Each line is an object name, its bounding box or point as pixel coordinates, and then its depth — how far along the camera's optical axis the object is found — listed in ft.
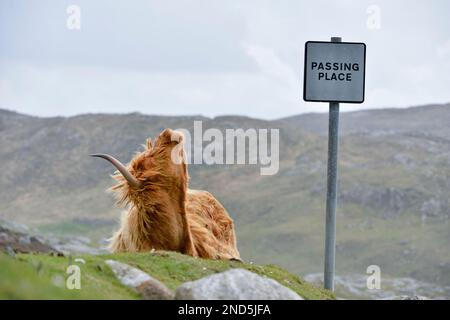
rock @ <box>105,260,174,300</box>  42.60
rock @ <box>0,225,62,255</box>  185.98
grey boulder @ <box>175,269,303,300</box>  40.57
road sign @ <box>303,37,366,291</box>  57.00
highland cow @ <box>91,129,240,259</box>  55.01
